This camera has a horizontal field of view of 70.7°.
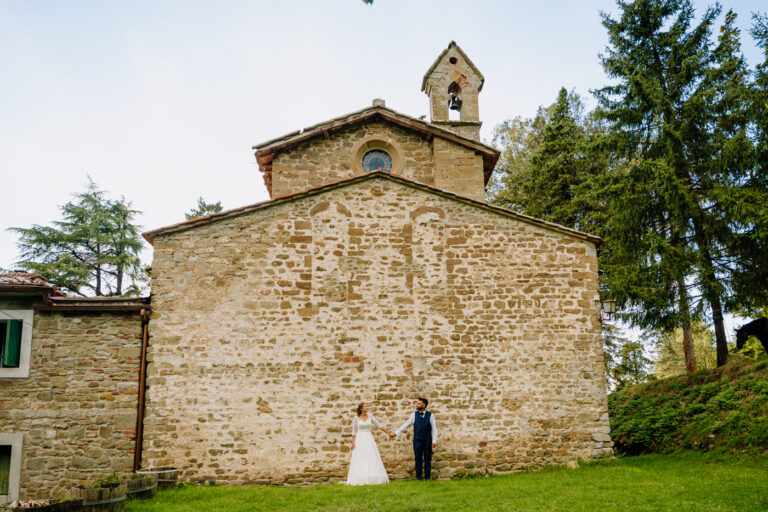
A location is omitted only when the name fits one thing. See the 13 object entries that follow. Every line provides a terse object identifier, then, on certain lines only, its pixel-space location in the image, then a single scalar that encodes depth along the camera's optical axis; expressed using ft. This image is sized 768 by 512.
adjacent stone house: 32.48
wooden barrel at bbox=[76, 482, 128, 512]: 24.50
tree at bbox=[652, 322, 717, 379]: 106.42
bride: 31.99
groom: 33.51
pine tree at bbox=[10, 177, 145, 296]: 88.94
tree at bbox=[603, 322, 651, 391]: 77.46
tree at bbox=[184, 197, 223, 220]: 110.32
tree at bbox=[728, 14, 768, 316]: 42.86
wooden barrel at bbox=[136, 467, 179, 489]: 30.75
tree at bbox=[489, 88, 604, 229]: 74.74
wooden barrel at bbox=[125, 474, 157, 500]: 27.45
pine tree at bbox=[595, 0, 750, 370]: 49.24
